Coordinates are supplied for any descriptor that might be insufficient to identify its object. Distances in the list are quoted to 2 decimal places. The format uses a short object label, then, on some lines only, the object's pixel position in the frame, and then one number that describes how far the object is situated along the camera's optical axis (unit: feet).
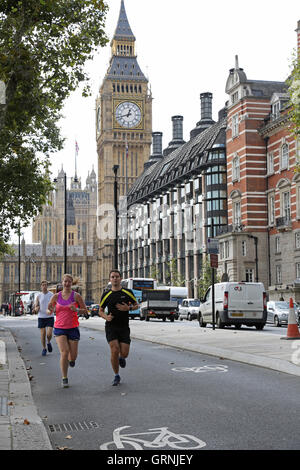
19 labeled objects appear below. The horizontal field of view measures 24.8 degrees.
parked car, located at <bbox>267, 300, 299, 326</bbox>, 121.19
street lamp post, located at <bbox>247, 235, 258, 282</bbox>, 199.95
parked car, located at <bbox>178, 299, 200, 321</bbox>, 163.84
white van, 91.71
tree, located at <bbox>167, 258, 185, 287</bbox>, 270.98
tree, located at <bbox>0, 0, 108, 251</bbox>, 51.39
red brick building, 192.54
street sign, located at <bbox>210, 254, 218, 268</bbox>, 82.43
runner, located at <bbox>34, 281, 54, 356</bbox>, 55.98
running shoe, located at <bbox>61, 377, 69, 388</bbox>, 34.86
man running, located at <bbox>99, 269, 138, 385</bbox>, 35.22
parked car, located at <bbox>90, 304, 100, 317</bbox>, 235.40
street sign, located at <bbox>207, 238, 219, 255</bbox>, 85.62
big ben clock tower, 454.81
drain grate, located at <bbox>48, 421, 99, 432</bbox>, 23.62
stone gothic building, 522.47
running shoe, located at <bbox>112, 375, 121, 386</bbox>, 34.91
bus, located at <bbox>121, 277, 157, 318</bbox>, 175.11
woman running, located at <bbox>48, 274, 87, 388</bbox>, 36.22
